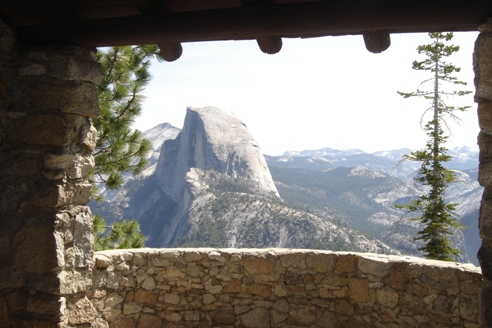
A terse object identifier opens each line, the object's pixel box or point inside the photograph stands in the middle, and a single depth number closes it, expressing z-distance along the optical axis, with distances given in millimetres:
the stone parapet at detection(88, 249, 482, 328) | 4375
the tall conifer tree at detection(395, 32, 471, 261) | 12977
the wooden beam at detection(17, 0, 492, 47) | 2385
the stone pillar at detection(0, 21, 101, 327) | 2965
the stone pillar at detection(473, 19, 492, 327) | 2400
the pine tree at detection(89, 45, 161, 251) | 6516
